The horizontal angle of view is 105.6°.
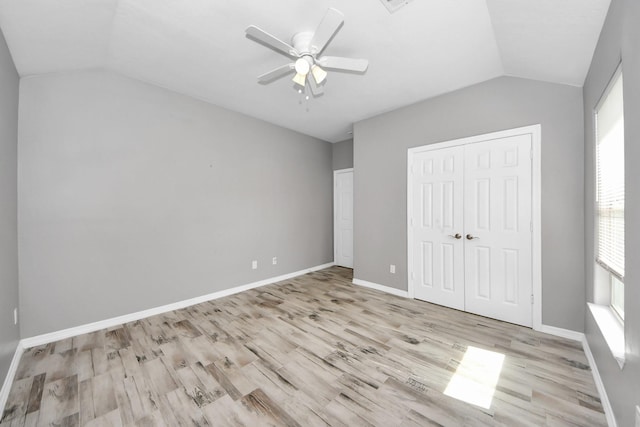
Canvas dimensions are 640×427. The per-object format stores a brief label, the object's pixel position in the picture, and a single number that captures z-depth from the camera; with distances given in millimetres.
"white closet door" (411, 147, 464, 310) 3055
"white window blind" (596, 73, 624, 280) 1487
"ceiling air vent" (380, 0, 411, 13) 1700
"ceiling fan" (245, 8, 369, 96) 1696
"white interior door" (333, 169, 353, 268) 5221
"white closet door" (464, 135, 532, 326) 2609
